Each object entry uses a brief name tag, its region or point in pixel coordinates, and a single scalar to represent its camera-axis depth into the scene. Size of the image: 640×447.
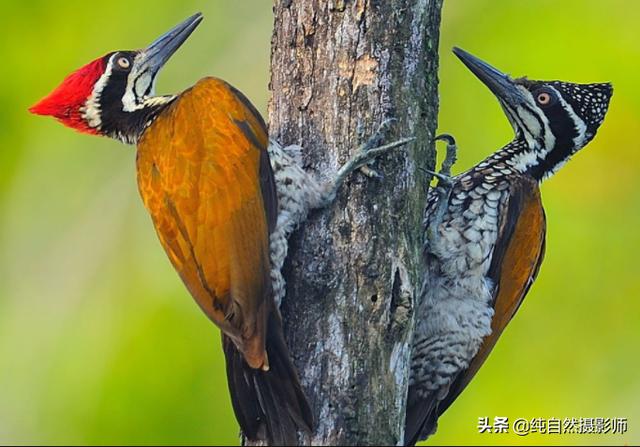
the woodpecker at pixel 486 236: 9.48
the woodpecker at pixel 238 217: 7.68
